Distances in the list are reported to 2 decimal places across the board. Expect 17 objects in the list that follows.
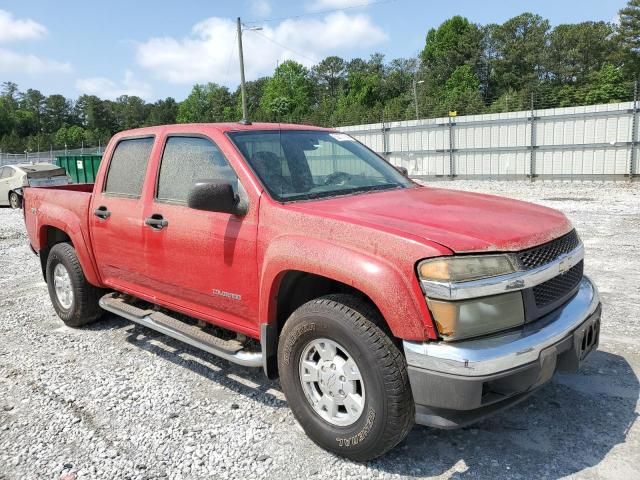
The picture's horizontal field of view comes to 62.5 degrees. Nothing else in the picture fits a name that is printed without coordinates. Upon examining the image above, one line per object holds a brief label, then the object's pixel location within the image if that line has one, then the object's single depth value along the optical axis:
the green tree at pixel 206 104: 106.75
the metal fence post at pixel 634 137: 16.48
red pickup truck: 2.49
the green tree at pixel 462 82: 65.19
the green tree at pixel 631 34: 55.38
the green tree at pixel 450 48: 72.25
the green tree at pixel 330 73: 103.06
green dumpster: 22.03
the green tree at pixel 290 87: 87.56
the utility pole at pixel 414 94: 50.69
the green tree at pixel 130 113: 119.06
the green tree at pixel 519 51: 65.94
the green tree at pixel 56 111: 121.47
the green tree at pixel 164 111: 115.04
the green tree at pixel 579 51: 62.50
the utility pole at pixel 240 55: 27.19
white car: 16.56
